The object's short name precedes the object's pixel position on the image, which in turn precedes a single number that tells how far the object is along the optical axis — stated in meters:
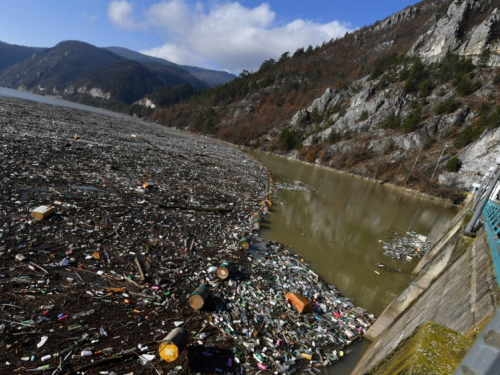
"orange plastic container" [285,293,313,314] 6.77
